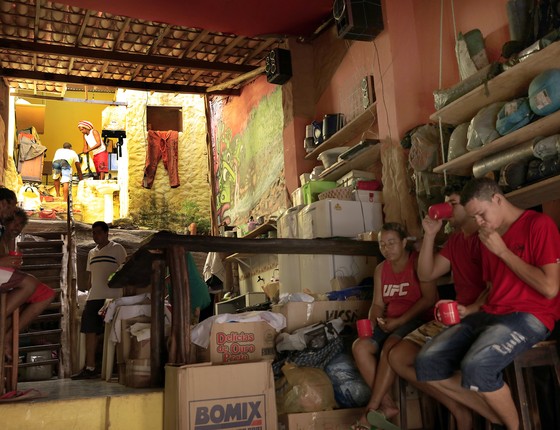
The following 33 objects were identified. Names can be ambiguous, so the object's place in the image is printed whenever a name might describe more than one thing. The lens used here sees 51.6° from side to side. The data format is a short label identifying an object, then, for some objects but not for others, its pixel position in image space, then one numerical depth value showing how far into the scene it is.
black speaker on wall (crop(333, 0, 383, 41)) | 5.51
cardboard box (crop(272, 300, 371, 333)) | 4.02
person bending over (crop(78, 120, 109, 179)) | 14.80
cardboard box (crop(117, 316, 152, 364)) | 4.03
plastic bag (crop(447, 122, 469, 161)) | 4.31
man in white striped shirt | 5.62
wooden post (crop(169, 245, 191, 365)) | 3.55
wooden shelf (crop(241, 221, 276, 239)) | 7.00
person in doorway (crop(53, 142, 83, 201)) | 14.52
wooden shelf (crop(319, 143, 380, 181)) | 5.70
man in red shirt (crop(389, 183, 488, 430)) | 3.09
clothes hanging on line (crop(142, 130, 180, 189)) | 12.70
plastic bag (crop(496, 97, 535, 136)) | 3.69
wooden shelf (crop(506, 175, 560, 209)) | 3.53
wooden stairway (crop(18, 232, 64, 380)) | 6.58
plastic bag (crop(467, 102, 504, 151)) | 3.96
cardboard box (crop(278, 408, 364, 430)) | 3.39
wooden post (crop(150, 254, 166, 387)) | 3.74
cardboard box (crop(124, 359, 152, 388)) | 3.83
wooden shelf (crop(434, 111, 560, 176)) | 3.57
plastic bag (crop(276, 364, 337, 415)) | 3.48
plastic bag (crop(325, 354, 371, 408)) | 3.63
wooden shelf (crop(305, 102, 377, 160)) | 5.91
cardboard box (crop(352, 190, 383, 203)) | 5.67
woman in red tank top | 3.31
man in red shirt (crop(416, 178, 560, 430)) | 2.60
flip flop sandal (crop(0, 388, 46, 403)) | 3.23
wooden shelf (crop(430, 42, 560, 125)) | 3.55
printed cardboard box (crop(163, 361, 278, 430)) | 3.09
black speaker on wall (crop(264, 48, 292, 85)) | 7.28
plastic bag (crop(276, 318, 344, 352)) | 3.79
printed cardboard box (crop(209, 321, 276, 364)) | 3.61
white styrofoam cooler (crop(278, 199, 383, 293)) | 5.32
